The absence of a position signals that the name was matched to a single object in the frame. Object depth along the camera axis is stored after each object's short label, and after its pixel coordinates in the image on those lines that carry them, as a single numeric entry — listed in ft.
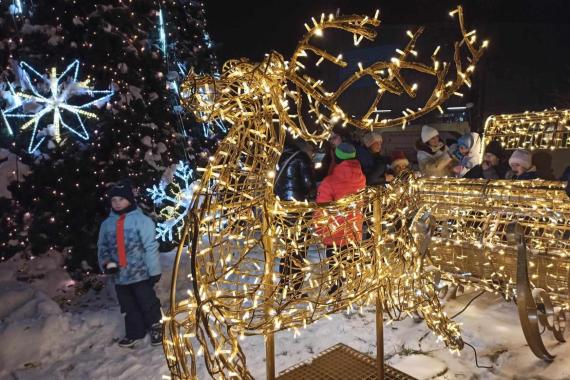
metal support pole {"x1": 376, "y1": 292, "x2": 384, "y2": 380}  8.71
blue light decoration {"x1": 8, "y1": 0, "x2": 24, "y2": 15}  16.72
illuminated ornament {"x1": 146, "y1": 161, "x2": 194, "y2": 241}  19.71
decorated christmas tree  16.44
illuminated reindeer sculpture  5.90
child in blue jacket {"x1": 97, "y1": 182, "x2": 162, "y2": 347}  12.96
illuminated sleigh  10.24
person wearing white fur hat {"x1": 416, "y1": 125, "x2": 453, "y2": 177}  19.26
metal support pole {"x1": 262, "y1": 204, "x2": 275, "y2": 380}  6.68
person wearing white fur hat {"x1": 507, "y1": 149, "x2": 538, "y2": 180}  14.80
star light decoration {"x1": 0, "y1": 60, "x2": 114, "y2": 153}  16.44
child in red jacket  14.49
